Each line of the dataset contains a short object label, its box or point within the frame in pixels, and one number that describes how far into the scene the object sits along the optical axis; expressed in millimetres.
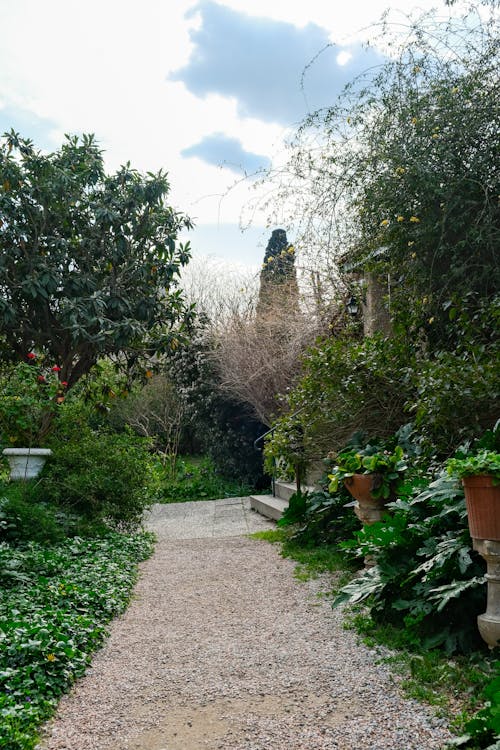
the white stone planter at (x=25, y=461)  6500
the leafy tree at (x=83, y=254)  8125
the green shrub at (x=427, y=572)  2807
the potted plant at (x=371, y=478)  4023
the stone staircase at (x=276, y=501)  7444
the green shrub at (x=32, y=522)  5121
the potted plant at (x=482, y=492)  2574
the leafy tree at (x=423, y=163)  4512
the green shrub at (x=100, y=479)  6227
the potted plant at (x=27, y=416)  6531
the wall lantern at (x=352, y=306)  7691
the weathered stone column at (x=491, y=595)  2582
